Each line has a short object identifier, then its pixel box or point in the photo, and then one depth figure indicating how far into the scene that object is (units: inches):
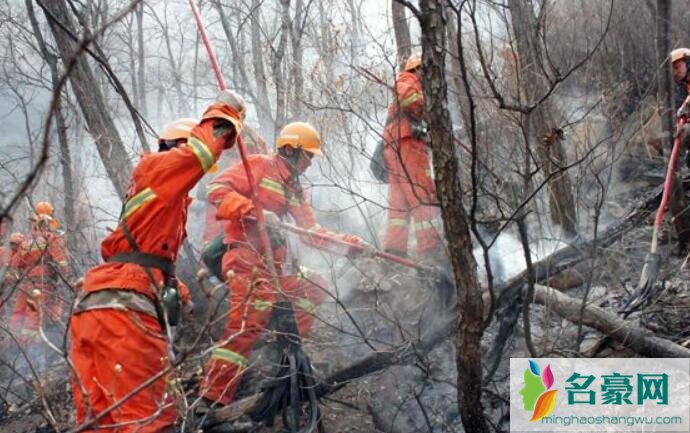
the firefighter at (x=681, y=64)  215.6
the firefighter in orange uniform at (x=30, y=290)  232.2
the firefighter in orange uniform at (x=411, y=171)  219.3
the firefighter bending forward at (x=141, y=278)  119.3
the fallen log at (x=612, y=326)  121.4
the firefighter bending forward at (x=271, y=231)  167.2
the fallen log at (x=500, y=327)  150.3
